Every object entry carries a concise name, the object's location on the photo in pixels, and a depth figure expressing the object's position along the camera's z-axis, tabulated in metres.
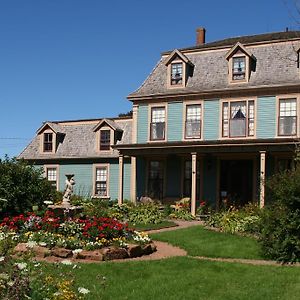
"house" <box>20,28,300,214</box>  25.44
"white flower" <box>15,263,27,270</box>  6.17
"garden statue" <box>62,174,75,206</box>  17.86
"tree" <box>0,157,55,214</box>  18.97
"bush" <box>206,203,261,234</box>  17.38
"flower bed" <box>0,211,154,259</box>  13.73
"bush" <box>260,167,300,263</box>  13.08
